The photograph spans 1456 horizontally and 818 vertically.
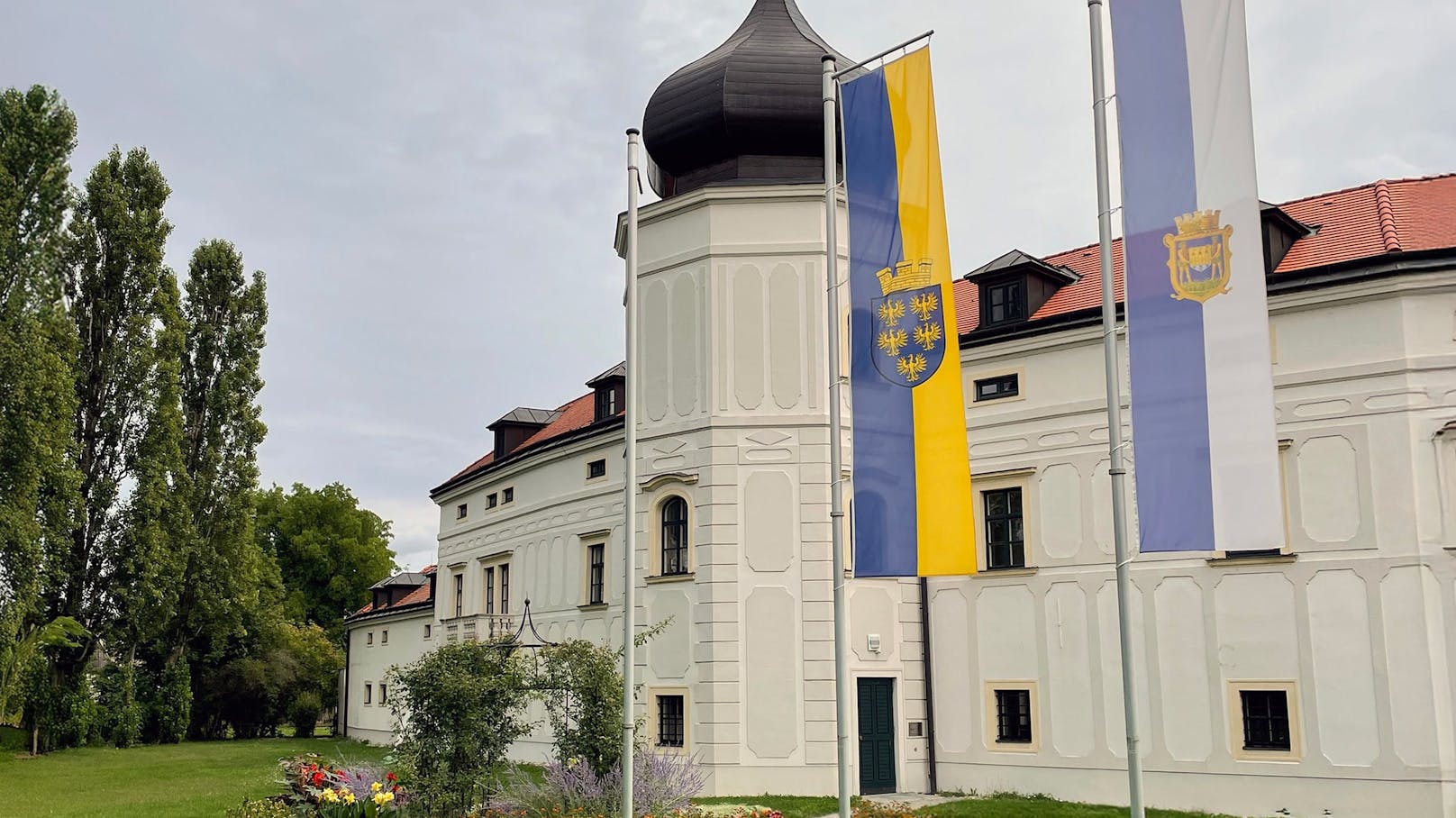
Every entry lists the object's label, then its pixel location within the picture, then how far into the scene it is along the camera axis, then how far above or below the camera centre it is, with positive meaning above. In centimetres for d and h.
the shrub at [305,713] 4662 -348
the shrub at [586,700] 1672 -114
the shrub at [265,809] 1400 -216
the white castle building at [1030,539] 1681 +110
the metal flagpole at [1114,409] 966 +169
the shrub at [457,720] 1550 -129
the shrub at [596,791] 1541 -224
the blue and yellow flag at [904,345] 1148 +256
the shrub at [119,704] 3581 -236
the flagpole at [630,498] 1364 +139
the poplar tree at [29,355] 2786 +622
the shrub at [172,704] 3812 -251
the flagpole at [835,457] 1191 +156
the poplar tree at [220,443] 3759 +559
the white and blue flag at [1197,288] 937 +252
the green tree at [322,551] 5706 +324
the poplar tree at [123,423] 3403 +565
